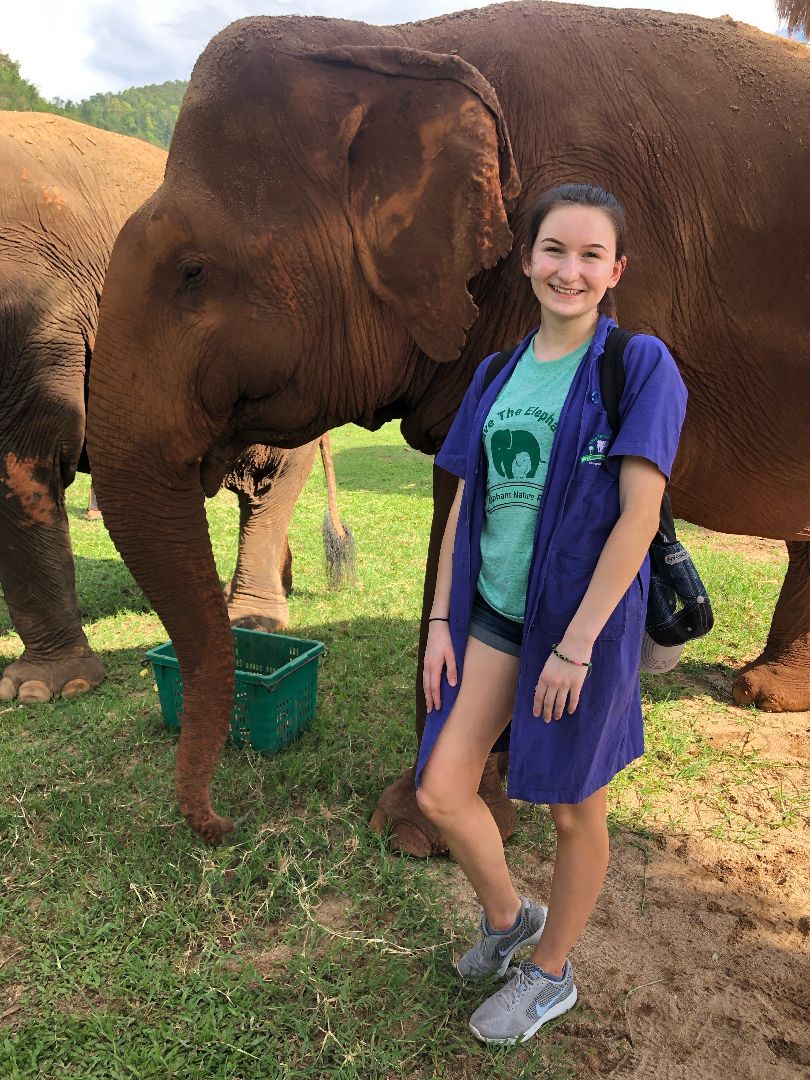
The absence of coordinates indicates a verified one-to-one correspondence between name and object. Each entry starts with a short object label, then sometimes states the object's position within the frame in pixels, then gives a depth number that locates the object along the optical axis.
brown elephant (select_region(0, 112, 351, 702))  4.34
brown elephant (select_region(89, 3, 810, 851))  2.43
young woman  1.76
